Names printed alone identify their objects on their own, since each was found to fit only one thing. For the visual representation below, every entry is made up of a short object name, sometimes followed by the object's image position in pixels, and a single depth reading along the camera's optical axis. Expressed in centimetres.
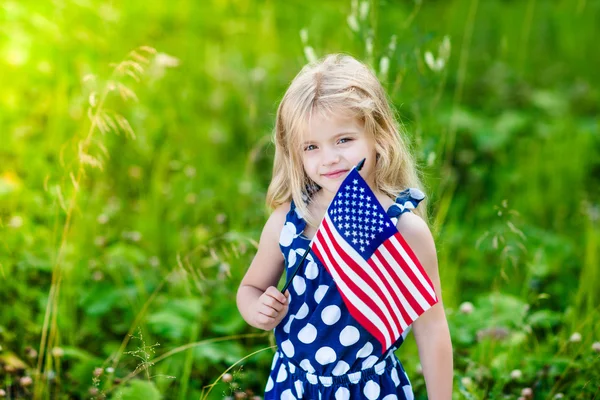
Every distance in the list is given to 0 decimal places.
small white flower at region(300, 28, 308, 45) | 260
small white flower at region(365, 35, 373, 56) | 262
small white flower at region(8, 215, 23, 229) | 304
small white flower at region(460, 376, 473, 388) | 237
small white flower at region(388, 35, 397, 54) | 261
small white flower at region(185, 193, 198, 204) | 340
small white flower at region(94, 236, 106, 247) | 321
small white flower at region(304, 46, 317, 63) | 257
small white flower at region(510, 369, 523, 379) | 239
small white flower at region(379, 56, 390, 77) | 253
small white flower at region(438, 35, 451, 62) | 270
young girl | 180
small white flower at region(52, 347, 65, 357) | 249
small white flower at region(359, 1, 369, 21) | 262
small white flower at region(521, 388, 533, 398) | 232
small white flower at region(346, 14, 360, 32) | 270
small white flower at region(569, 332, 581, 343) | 246
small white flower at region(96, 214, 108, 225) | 329
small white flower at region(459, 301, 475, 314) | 275
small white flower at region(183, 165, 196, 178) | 348
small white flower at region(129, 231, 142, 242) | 319
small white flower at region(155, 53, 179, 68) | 259
